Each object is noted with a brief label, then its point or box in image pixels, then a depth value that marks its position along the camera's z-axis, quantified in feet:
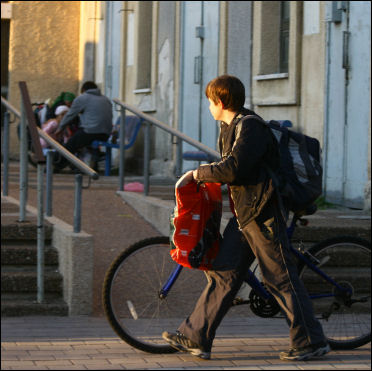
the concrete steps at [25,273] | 53.11
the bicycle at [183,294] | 40.98
